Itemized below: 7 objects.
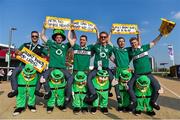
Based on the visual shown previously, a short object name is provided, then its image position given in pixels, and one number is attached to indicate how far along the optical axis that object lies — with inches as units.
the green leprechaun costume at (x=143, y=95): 129.5
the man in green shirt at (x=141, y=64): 130.6
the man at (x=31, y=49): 129.9
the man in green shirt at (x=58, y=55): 134.6
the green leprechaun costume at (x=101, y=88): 133.4
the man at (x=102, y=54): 138.3
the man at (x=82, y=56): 140.0
